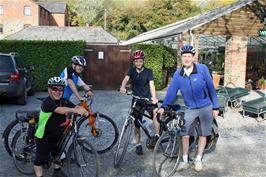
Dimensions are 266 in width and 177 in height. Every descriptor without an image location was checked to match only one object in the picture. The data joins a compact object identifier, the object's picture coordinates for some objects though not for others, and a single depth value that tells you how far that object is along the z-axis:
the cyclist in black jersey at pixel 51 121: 3.29
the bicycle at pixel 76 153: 3.44
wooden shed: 12.81
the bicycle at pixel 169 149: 3.91
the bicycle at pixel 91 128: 4.02
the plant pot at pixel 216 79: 13.30
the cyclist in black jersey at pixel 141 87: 4.45
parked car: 7.91
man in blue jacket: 3.94
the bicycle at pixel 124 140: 4.06
